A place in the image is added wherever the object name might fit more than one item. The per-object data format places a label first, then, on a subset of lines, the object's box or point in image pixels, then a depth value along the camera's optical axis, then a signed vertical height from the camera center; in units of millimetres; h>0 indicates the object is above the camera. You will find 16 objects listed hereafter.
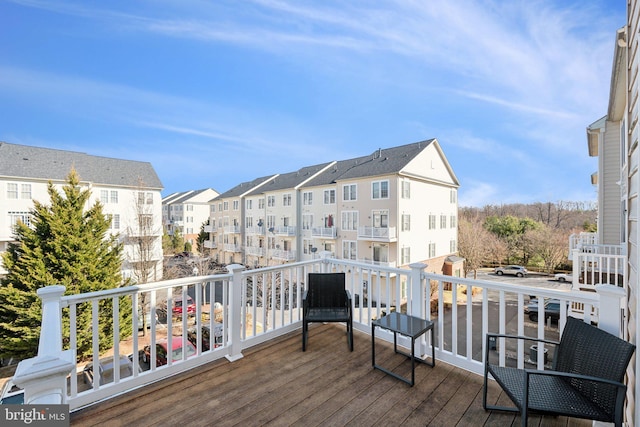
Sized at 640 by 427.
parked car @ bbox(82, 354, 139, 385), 7203 -4124
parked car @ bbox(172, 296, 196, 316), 13344 -4545
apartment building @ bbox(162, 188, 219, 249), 37281 +422
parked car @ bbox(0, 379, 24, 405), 4016 -2684
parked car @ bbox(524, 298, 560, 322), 11828 -4365
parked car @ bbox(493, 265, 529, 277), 21203 -4370
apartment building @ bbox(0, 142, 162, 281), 14715 +2081
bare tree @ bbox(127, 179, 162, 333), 13398 -1325
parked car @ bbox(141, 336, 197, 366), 7543 -3874
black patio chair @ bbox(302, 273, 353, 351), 3732 -1084
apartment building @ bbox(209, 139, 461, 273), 16109 +325
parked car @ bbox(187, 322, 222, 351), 9116 -4174
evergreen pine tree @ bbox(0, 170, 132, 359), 9086 -1782
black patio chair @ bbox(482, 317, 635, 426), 1608 -1097
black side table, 2709 -1167
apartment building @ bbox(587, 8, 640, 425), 1609 +74
